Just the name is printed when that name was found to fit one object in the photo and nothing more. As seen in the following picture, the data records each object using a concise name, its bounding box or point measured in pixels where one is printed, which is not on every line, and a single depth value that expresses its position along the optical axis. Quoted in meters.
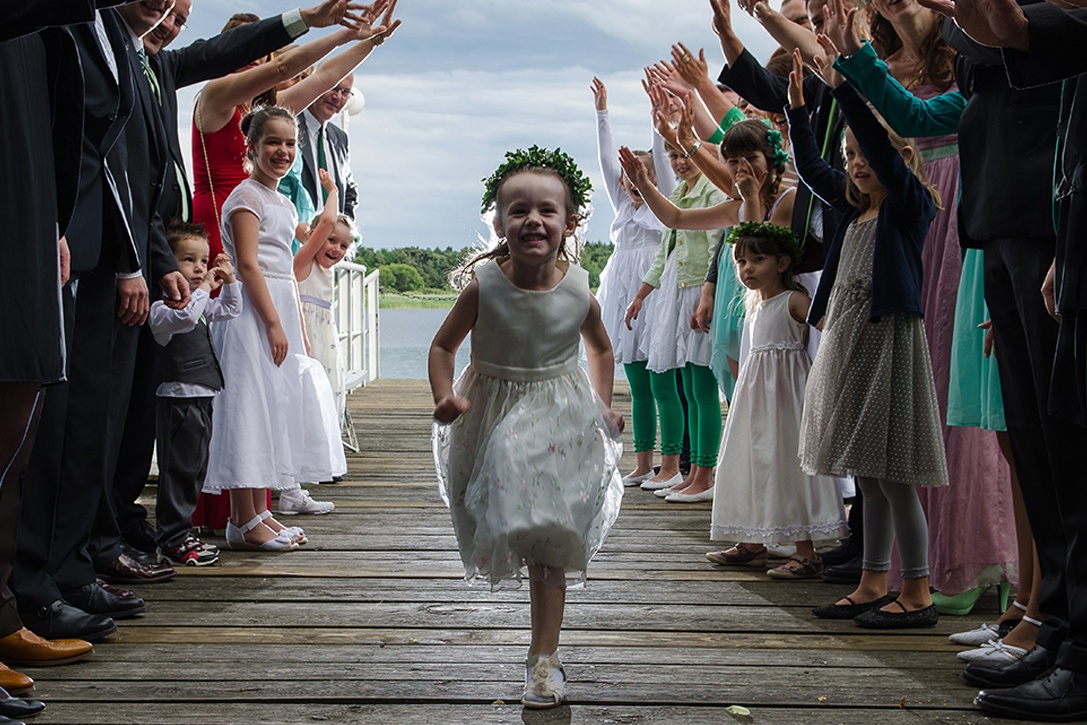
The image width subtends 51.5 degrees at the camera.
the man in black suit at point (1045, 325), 1.85
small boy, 3.31
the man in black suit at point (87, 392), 2.41
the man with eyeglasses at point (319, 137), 4.85
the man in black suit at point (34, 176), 1.94
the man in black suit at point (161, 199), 3.15
